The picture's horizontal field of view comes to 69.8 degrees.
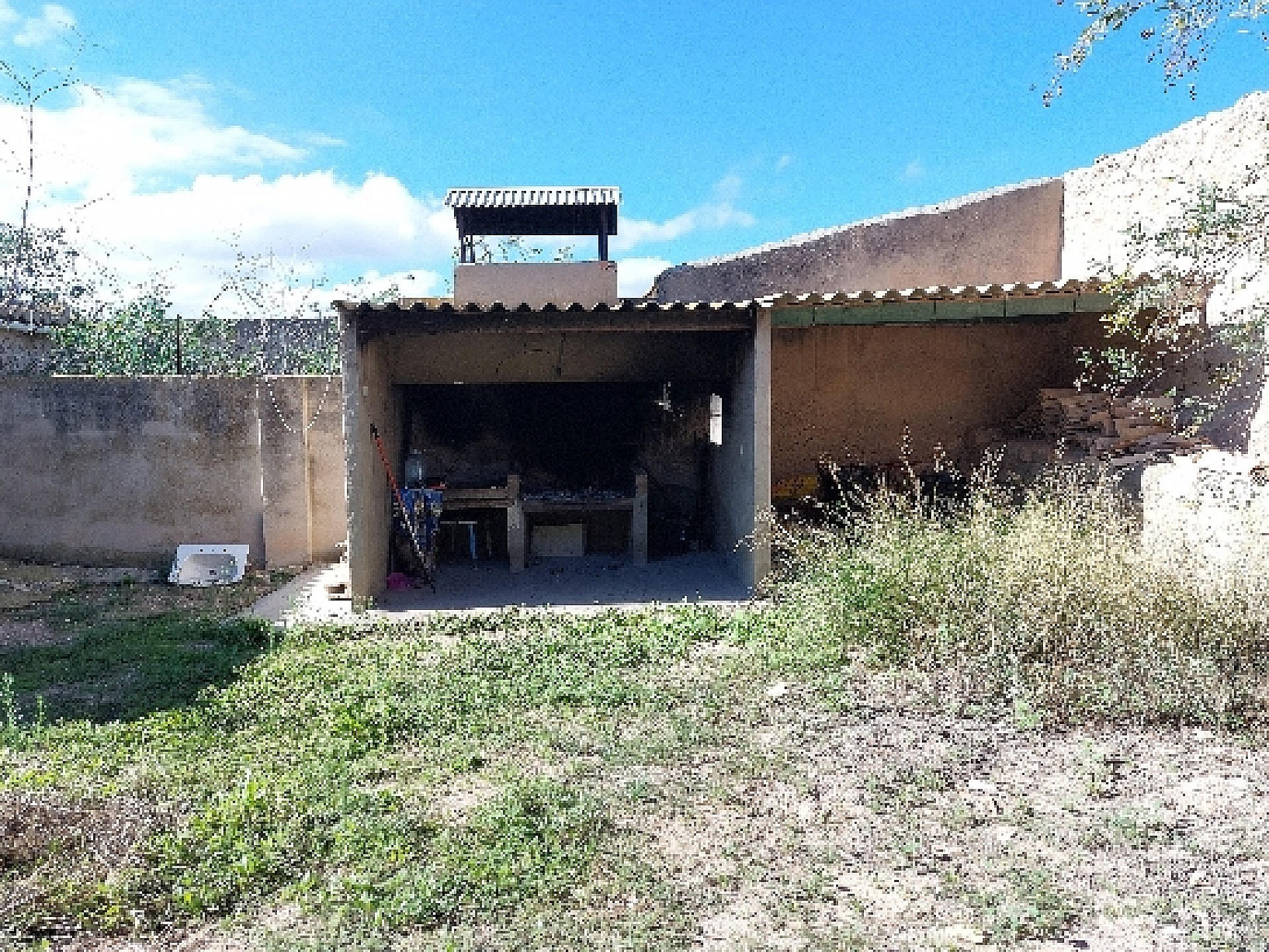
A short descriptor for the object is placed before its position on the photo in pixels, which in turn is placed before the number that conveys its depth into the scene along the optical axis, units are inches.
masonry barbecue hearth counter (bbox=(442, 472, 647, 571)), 398.6
